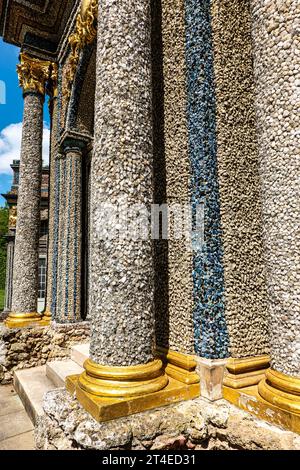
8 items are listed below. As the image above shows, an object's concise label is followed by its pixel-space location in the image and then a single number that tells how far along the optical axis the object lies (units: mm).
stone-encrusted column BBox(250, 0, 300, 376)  1921
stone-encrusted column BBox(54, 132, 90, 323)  6164
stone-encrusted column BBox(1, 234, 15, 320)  15281
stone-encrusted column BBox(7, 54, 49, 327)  6246
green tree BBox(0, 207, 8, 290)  24938
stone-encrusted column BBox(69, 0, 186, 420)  2178
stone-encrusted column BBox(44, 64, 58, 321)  7031
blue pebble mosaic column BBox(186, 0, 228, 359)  2396
